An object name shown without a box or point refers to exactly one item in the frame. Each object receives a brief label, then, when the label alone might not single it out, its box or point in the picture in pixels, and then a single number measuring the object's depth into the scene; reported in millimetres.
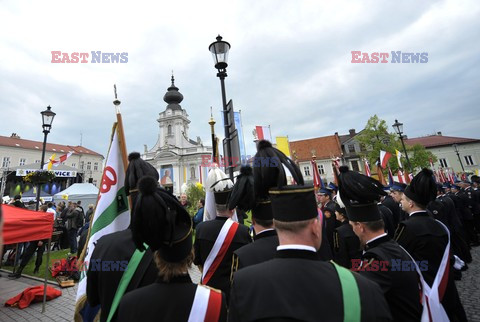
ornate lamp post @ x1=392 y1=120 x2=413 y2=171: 17738
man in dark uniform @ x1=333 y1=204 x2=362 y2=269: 4410
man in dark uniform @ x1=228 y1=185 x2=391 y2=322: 1396
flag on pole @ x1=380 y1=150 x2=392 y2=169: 11958
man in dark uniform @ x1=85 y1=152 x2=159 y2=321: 2333
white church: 63031
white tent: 19812
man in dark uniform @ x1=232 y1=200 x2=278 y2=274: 2518
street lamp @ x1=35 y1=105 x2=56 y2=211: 10859
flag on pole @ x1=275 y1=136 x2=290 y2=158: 12583
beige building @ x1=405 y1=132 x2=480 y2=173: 47344
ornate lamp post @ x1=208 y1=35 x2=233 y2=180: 6199
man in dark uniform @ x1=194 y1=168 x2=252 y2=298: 3369
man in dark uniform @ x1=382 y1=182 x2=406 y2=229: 7317
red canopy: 4832
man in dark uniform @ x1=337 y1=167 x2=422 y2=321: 2271
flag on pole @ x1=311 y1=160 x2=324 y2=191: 9859
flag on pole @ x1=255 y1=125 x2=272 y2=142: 10499
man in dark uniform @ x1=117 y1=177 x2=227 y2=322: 1674
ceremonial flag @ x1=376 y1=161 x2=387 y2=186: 10865
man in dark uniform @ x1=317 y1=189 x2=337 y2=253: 6184
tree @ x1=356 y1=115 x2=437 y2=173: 34906
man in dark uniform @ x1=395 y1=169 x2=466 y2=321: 3131
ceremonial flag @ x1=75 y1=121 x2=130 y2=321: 2914
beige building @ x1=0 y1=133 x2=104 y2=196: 52500
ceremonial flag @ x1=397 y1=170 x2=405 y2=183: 12131
